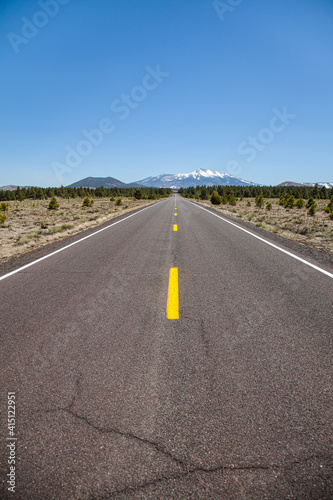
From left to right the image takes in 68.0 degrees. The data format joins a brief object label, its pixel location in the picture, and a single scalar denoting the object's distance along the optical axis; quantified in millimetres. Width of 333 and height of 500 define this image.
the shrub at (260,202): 41350
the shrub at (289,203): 39681
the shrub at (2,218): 17084
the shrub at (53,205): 32969
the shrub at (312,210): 27312
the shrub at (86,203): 39350
